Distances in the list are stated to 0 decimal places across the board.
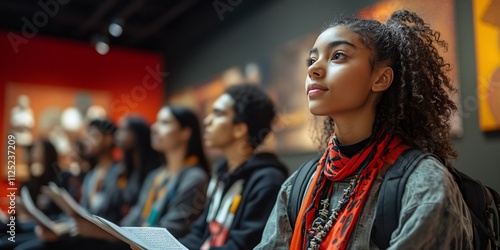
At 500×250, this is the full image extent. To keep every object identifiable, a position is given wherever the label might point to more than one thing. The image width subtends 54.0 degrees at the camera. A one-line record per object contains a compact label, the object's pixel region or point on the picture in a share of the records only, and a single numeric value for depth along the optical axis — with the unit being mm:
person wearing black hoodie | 2510
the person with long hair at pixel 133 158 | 4535
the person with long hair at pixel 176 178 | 3391
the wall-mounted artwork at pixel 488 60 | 2268
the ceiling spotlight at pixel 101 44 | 6172
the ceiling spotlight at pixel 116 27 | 5640
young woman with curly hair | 1558
